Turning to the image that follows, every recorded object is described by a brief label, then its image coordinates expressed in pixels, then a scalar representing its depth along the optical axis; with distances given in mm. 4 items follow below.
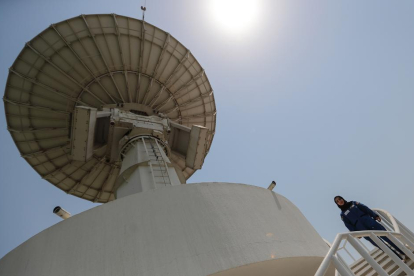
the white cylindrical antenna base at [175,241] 4918
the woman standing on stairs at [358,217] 6027
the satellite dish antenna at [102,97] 12812
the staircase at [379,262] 4605
